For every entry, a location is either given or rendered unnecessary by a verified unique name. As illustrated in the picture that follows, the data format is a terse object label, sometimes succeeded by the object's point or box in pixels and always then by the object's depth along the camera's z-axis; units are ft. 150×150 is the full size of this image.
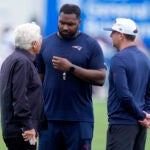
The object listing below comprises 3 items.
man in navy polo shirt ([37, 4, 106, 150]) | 51.16
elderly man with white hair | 46.09
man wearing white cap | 49.29
